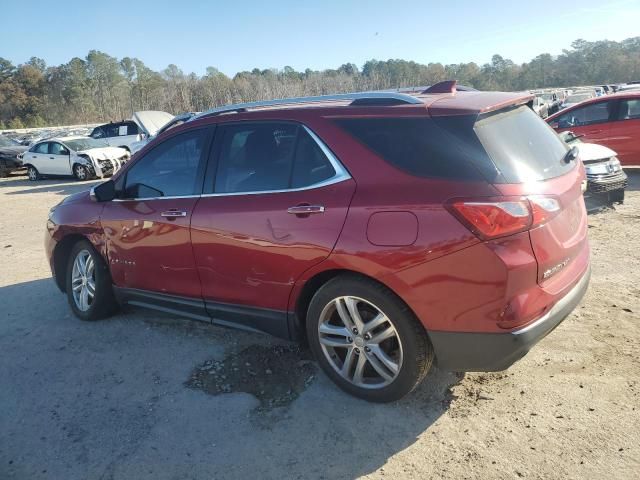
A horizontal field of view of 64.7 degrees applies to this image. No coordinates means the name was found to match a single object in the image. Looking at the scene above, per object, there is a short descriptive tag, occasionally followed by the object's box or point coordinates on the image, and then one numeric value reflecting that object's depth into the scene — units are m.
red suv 2.54
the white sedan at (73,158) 17.38
